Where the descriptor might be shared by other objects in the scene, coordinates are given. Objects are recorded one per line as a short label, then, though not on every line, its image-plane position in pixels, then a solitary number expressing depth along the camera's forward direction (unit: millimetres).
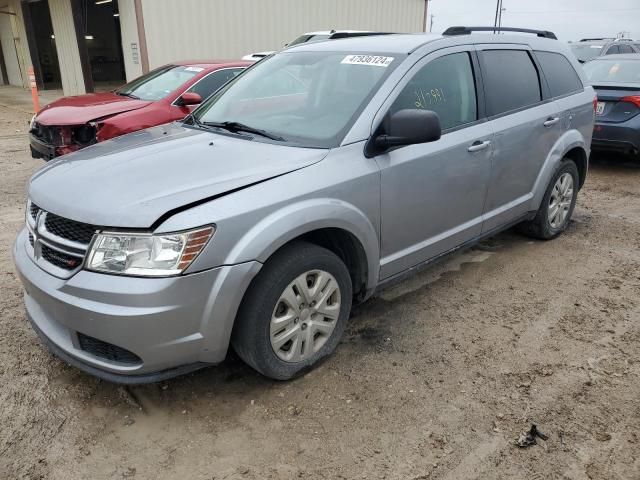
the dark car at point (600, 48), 14672
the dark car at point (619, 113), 7058
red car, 6121
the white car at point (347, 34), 4277
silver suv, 2352
